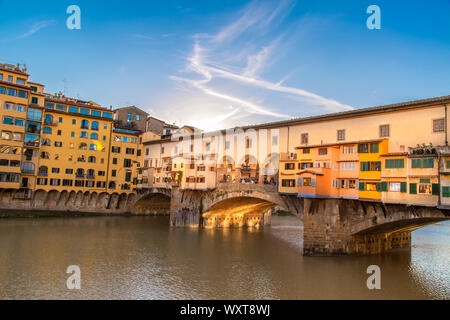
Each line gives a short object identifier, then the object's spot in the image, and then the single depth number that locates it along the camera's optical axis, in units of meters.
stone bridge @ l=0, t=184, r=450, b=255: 30.30
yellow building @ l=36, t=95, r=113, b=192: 58.75
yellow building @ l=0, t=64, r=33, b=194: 52.16
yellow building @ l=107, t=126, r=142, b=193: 66.12
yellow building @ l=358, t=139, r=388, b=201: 28.97
